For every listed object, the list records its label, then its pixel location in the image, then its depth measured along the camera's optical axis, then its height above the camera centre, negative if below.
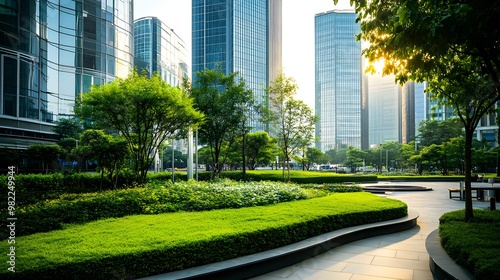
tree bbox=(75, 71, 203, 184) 13.17 +1.77
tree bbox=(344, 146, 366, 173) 59.88 -1.34
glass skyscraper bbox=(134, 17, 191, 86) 68.88 +24.18
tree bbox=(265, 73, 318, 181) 23.56 +2.63
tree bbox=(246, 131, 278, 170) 31.84 +0.44
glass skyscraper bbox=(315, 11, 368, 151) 118.00 +26.19
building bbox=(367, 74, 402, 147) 135.88 +17.24
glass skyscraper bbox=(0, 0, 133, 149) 23.52 +8.41
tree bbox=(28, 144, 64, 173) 19.64 -0.19
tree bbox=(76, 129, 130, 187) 14.96 +0.05
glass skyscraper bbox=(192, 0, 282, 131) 98.62 +36.92
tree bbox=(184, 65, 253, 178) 20.97 +3.23
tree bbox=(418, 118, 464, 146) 54.66 +3.19
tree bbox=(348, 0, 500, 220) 3.67 +1.55
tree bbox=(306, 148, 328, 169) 59.72 -0.89
